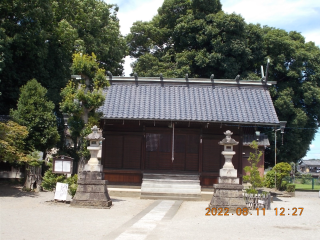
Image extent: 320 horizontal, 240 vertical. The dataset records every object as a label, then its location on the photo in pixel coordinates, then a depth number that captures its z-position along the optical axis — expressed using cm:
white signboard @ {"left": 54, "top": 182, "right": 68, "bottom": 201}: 1433
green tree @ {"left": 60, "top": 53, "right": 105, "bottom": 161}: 1470
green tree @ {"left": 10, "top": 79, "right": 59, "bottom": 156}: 1811
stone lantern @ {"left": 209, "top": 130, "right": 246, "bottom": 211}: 1339
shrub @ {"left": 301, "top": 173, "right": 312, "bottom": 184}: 4070
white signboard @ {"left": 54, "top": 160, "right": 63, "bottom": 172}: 1476
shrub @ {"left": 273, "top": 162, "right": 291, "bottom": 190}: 2350
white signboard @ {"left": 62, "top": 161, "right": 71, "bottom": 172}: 1477
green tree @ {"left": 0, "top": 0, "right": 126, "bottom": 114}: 2097
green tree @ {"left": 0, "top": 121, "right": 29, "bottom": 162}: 1538
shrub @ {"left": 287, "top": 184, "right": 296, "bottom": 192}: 2339
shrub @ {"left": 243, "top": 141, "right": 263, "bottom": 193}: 1505
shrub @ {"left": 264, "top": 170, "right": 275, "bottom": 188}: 2481
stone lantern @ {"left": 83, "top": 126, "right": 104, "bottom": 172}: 1388
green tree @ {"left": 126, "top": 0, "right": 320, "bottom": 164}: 2914
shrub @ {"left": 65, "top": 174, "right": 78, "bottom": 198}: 1440
